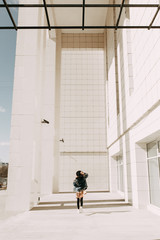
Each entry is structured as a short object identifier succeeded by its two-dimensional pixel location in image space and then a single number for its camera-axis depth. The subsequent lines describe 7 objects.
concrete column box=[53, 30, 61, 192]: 15.54
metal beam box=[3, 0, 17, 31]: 3.21
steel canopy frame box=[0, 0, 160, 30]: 3.23
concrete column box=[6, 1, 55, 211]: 8.09
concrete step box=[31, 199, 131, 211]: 8.42
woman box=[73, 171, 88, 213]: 7.34
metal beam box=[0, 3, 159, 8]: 3.25
